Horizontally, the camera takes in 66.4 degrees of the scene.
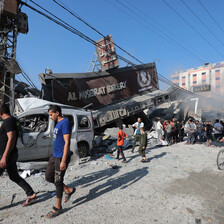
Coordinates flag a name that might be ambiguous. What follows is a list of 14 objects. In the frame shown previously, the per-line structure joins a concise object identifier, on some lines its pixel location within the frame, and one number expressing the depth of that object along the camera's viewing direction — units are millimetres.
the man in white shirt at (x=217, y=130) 8812
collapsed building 11352
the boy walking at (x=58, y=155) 2771
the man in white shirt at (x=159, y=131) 10727
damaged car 5250
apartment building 73938
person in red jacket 6484
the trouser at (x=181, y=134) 11122
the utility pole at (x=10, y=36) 7762
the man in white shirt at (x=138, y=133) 7694
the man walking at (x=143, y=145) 6215
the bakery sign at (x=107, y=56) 13422
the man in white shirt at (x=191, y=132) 9703
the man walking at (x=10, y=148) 2900
